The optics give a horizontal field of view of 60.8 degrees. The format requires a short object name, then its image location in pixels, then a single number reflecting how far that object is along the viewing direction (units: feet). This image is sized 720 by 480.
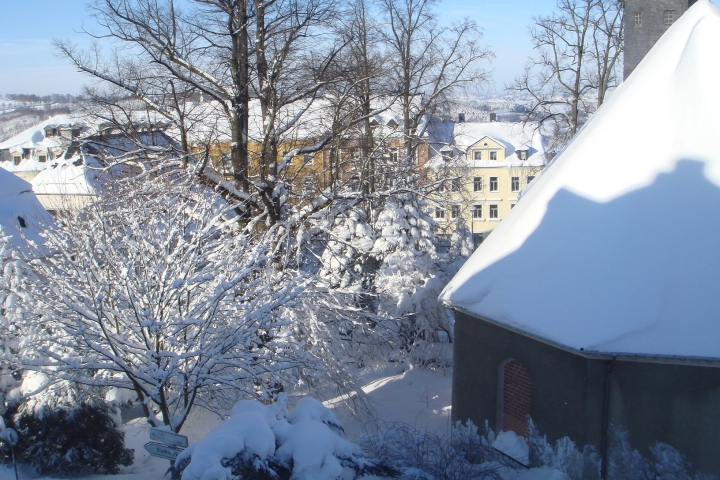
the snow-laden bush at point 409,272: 58.90
